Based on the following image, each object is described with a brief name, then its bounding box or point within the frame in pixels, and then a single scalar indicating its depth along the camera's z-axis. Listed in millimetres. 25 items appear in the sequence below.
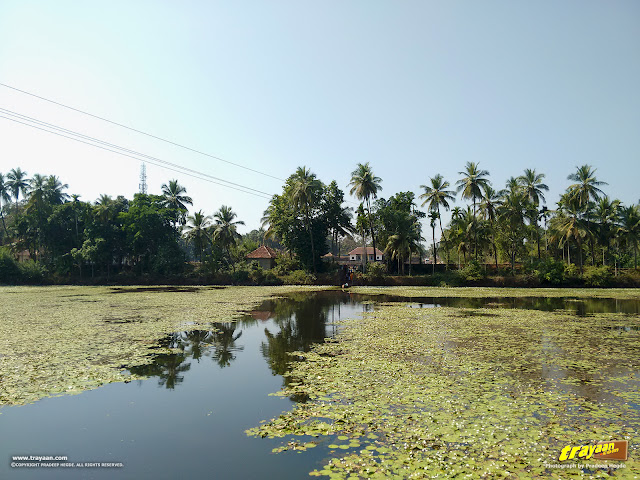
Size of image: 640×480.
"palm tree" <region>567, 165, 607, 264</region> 46656
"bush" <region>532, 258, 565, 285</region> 43875
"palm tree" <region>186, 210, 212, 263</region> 56531
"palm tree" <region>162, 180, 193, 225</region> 60125
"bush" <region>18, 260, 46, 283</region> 54344
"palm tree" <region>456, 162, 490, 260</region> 50656
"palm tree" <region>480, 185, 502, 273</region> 50750
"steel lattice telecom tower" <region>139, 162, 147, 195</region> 91812
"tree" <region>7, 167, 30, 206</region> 65375
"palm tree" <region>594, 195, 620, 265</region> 50938
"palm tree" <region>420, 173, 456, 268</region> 52562
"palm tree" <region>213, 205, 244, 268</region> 56416
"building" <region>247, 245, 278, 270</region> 59250
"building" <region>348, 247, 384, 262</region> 87550
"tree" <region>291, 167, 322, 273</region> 52131
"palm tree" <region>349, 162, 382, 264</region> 54188
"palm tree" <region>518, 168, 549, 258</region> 51125
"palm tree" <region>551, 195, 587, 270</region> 44875
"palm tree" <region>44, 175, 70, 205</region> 59031
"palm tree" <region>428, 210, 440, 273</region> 53812
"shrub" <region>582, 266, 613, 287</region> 42969
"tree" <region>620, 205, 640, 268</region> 49625
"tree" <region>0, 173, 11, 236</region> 65312
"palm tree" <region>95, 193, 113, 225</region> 55000
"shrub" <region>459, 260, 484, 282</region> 46281
